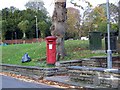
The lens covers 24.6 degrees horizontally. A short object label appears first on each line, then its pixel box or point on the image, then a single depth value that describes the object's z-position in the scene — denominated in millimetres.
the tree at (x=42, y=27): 66188
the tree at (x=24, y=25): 65188
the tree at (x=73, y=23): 59738
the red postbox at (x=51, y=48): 13912
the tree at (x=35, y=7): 82331
